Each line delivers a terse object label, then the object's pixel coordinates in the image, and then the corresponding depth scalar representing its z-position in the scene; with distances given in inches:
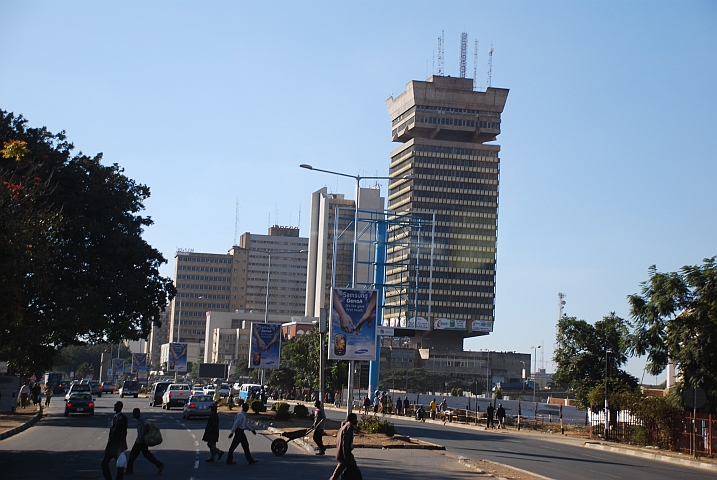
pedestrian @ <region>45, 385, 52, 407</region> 2586.1
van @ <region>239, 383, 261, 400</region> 3107.5
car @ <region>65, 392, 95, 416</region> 1840.6
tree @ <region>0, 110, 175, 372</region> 1519.4
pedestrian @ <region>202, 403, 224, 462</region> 882.1
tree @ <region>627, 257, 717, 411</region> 1387.8
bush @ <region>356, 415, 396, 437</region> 1246.2
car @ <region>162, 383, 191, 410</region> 2283.5
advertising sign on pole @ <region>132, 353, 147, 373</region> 3613.9
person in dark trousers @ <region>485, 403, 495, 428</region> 2011.6
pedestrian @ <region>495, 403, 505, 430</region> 2030.0
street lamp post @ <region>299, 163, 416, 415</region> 1211.4
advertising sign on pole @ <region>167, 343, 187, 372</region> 2751.0
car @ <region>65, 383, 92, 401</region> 1941.9
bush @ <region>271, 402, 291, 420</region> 1617.9
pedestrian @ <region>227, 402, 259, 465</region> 865.3
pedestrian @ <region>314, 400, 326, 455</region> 992.2
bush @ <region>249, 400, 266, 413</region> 1813.5
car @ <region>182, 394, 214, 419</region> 1724.9
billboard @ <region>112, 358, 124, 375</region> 3976.6
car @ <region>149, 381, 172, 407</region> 2469.1
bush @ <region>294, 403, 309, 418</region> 1641.2
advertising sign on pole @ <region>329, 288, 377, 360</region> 1197.1
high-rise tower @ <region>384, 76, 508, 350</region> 6899.6
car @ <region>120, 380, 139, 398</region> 3344.0
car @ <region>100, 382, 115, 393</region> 4008.6
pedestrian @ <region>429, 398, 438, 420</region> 2393.0
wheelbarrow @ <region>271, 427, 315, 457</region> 964.6
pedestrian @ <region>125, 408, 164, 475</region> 743.7
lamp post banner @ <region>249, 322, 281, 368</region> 1935.3
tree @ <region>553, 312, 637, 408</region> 1842.0
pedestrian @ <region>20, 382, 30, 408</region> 2060.8
